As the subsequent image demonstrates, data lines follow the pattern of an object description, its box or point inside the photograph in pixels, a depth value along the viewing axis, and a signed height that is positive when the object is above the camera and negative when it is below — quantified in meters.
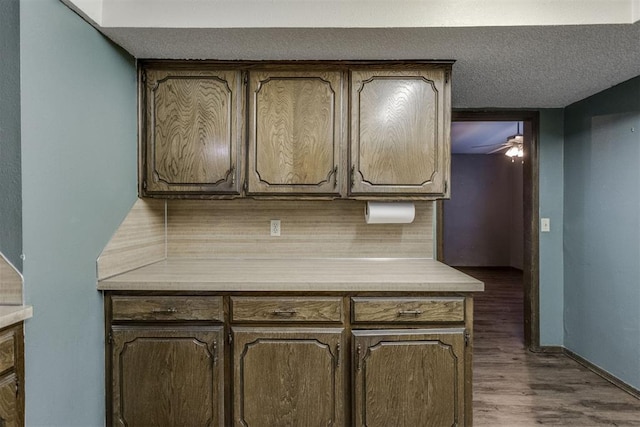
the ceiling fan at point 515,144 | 4.63 +0.86
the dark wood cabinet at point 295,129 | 1.94 +0.44
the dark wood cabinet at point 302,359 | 1.66 -0.67
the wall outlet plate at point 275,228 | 2.31 -0.10
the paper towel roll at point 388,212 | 2.09 +0.00
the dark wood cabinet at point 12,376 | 1.17 -0.54
